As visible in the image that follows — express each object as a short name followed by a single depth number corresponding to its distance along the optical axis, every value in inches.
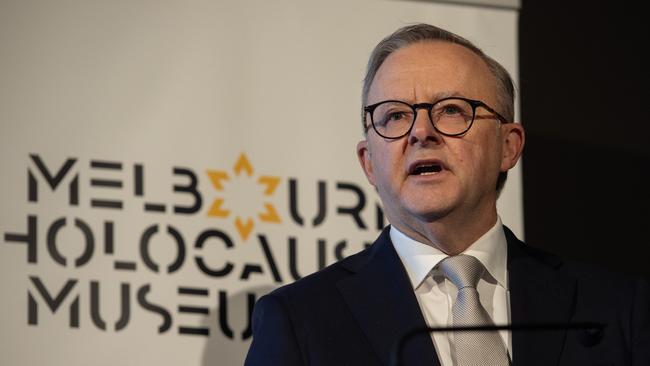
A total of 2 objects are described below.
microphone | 179.4
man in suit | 213.0
